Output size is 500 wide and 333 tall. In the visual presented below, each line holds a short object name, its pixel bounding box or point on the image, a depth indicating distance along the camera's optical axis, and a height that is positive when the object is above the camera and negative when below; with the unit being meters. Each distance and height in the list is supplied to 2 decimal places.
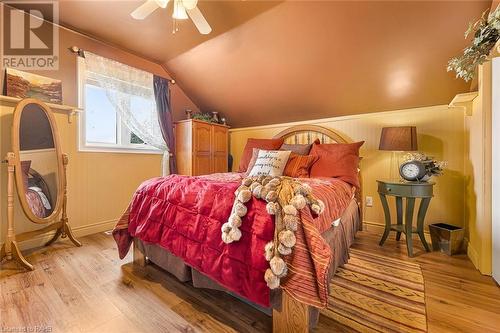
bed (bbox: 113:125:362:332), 1.05 -0.50
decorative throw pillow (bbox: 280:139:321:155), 2.72 +0.22
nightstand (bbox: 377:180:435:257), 2.10 -0.33
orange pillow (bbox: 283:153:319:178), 2.40 +0.00
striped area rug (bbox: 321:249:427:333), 1.23 -0.88
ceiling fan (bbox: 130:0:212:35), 1.69 +1.26
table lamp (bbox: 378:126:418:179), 2.27 +0.28
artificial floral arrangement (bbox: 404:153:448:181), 2.18 +0.01
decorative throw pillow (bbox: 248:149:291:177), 2.31 +0.02
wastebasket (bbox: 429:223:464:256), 2.12 -0.73
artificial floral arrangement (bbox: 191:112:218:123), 3.72 +0.84
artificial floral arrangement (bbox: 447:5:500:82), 1.40 +0.81
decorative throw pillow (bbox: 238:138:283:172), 3.01 +0.27
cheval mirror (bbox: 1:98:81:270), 1.93 -0.08
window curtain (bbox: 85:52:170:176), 2.78 +0.99
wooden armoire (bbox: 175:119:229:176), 3.44 +0.31
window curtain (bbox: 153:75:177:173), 3.36 +0.82
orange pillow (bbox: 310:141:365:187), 2.29 +0.03
